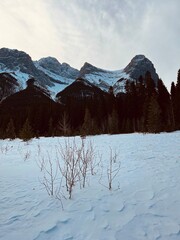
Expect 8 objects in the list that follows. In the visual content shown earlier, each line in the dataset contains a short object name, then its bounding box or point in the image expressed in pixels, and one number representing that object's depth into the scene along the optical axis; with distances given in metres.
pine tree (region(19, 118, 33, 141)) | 16.42
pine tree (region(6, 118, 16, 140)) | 24.68
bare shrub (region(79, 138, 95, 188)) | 4.09
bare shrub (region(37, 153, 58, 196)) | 3.79
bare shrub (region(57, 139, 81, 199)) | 3.47
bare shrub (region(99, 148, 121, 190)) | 4.02
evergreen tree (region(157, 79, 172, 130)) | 39.91
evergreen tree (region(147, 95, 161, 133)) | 21.89
